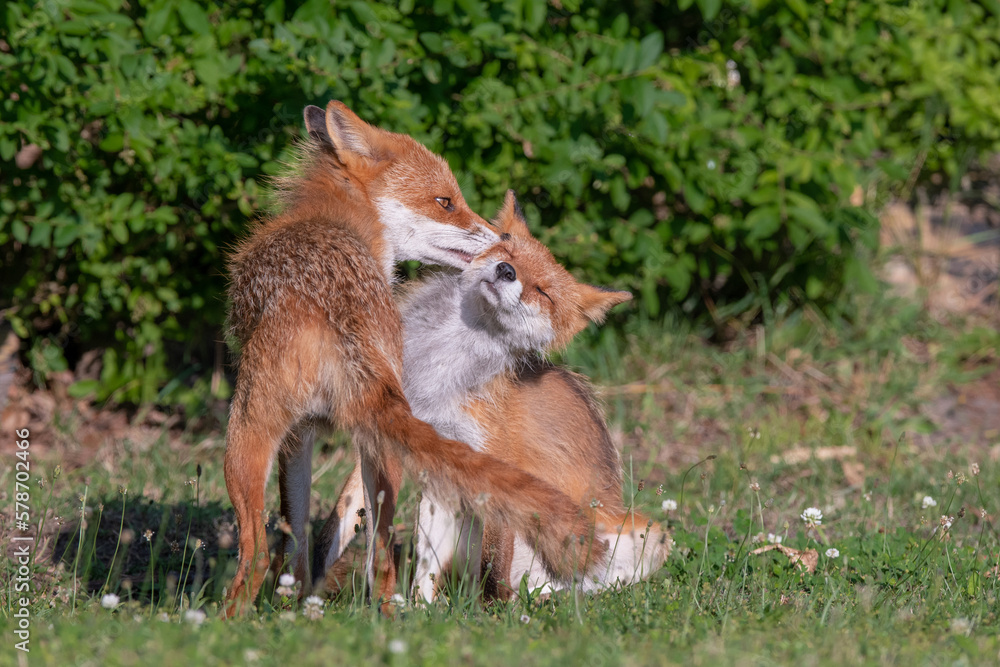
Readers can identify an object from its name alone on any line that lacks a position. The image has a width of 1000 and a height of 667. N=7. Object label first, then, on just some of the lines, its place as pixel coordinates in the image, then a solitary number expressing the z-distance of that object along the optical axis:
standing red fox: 7.05
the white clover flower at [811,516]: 9.37
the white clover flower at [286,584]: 6.95
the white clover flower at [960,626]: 6.41
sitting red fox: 8.78
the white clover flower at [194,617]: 6.12
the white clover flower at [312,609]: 6.58
